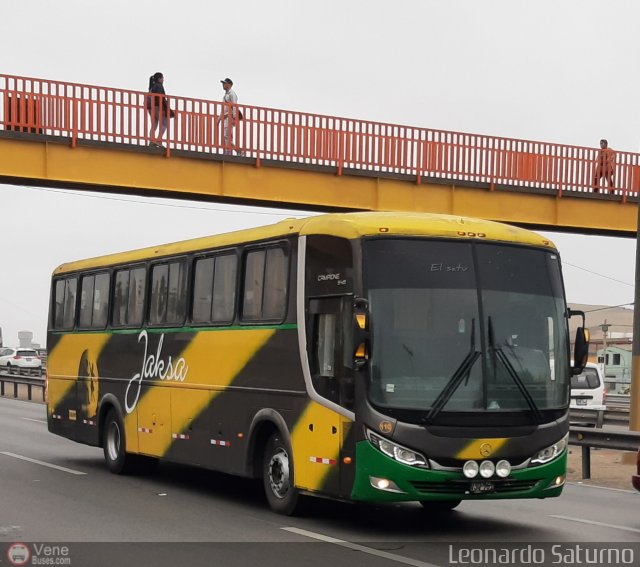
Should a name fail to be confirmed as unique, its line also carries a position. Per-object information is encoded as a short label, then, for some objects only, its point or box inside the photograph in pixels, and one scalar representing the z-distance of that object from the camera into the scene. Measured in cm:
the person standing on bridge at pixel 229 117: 2530
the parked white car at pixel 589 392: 3234
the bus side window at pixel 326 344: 1190
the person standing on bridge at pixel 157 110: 2444
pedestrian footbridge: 2372
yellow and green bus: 1123
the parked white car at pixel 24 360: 7222
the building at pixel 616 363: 7552
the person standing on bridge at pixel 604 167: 2953
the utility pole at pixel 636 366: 2080
